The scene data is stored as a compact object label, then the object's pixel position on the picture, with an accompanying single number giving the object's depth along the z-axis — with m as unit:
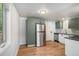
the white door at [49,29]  4.91
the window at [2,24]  1.08
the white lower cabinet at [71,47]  1.81
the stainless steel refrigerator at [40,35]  3.60
